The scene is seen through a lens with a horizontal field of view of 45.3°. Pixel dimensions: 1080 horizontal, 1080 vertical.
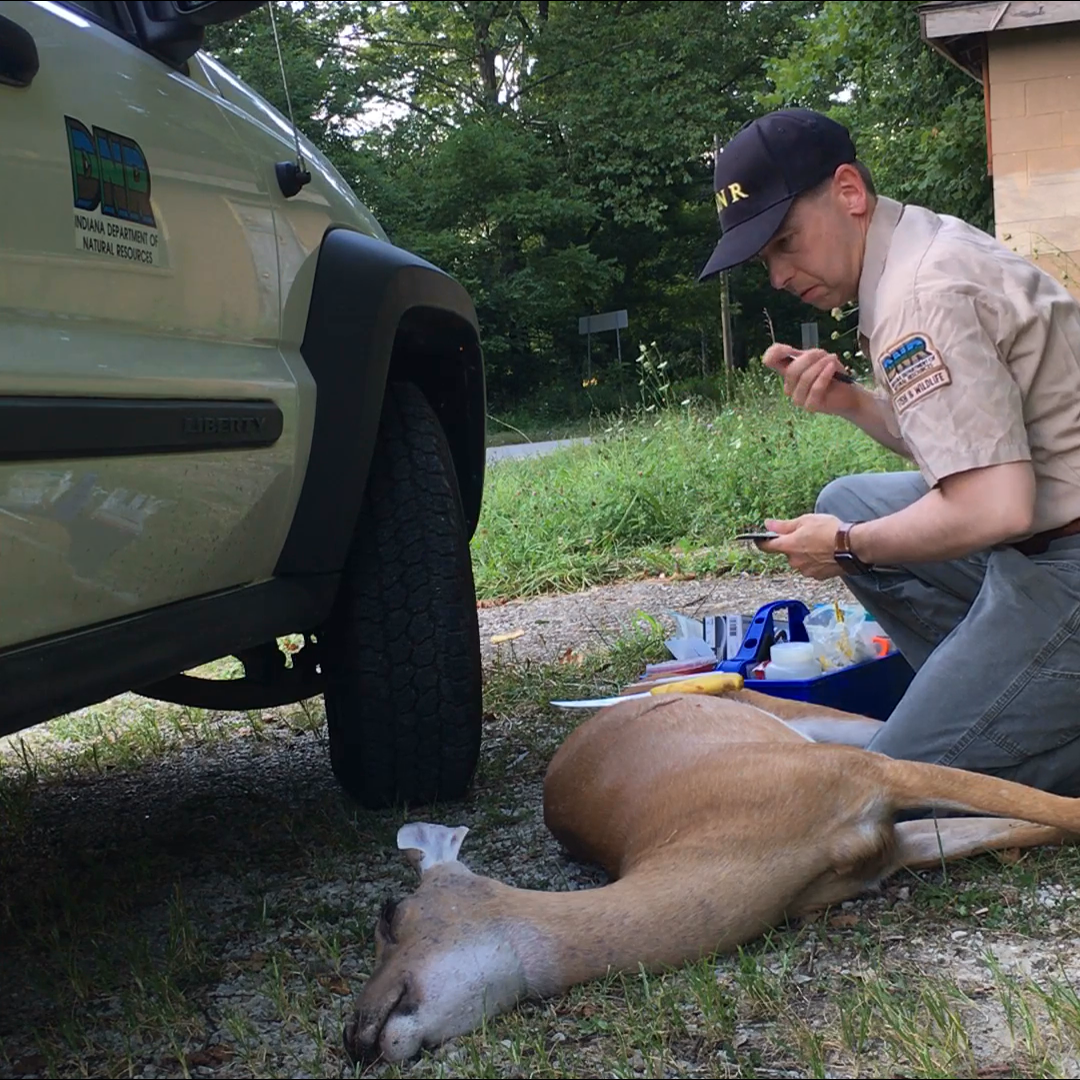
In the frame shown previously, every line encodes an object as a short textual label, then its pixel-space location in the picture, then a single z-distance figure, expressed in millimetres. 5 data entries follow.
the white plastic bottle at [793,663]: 3318
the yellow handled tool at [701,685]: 3062
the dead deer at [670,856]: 1937
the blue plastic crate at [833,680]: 3176
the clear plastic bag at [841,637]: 3379
